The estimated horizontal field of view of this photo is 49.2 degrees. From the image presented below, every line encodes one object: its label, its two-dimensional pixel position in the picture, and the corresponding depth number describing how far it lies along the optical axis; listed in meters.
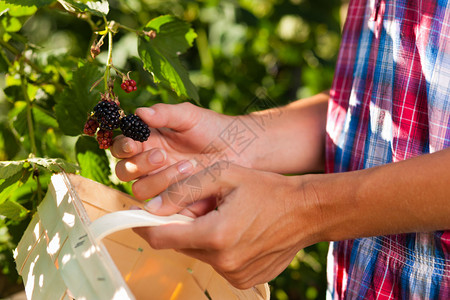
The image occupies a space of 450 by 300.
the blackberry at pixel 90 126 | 0.80
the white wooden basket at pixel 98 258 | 0.58
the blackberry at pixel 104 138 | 0.81
